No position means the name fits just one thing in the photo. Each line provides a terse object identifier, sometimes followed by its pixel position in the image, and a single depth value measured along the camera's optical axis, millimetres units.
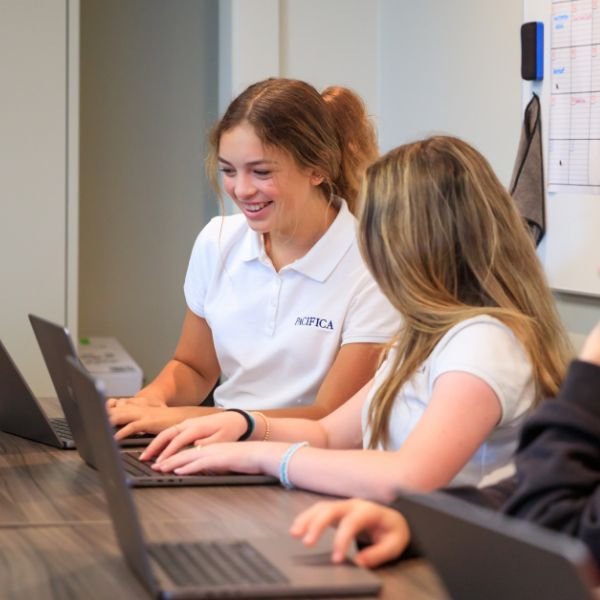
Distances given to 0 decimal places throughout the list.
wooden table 2430
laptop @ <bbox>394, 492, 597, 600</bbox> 1674
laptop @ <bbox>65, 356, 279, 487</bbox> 2817
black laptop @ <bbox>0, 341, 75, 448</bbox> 3088
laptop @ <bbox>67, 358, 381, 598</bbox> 2343
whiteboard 3970
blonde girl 2703
